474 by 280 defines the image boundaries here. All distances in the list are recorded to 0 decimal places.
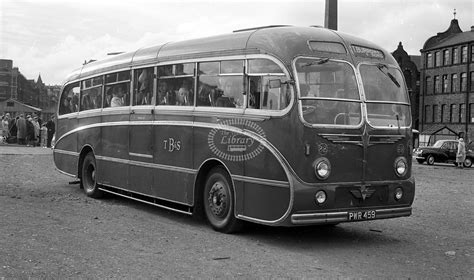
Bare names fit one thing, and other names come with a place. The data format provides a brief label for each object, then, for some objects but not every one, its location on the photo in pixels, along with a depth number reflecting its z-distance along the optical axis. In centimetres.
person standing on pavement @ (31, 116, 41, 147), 3397
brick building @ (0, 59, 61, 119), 11156
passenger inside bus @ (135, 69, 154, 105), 1060
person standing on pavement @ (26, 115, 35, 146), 3316
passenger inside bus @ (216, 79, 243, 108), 845
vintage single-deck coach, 765
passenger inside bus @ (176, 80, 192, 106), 952
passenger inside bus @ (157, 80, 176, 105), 994
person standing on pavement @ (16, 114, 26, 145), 3188
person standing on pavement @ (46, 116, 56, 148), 3203
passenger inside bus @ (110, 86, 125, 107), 1160
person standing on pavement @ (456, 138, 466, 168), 3409
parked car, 3781
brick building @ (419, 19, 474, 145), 6956
